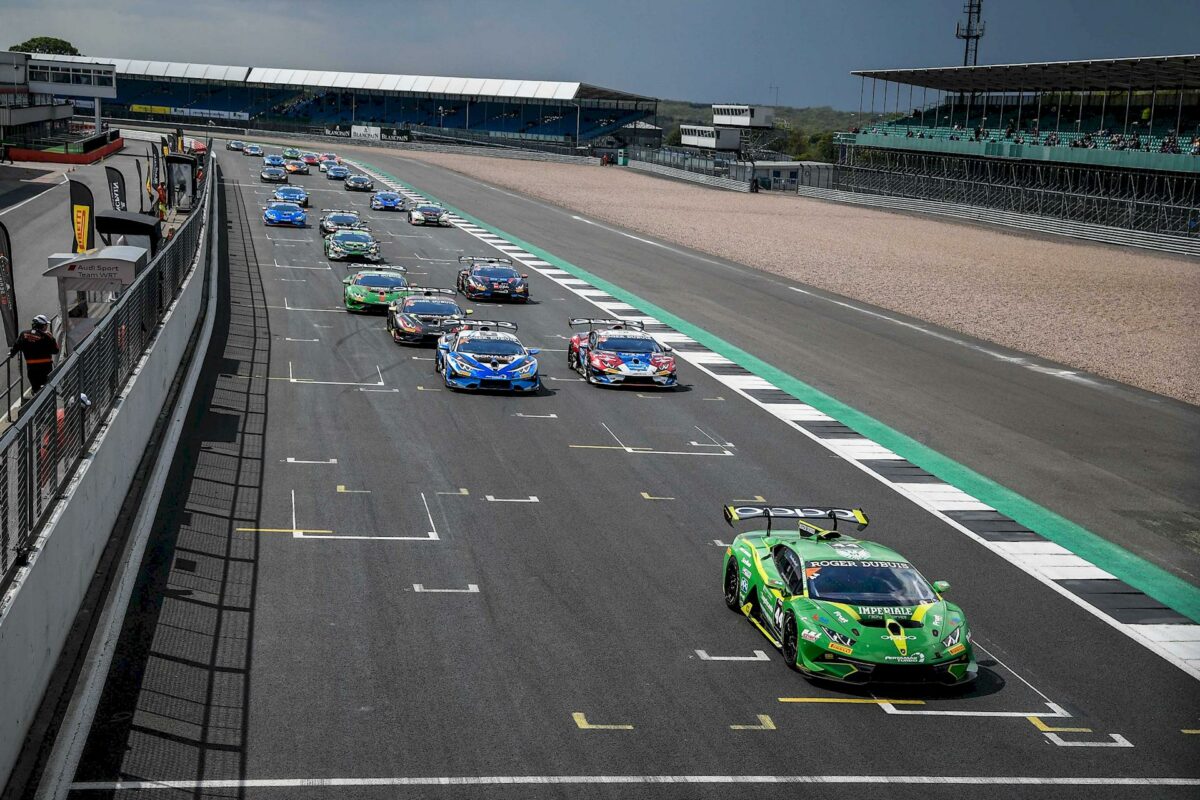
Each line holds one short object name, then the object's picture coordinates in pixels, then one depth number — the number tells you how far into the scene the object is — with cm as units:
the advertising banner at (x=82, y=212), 3628
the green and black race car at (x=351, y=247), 4809
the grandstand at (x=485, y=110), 17888
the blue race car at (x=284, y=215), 6069
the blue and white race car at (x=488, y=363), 2753
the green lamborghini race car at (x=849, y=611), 1329
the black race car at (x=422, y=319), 3228
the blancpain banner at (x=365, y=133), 15750
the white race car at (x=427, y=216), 6519
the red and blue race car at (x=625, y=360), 2886
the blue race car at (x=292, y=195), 6769
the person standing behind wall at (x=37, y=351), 2161
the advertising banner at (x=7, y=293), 2477
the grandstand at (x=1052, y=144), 7662
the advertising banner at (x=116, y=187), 5097
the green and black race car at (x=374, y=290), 3712
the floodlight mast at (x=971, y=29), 13925
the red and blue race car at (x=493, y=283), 4159
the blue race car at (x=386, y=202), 7138
